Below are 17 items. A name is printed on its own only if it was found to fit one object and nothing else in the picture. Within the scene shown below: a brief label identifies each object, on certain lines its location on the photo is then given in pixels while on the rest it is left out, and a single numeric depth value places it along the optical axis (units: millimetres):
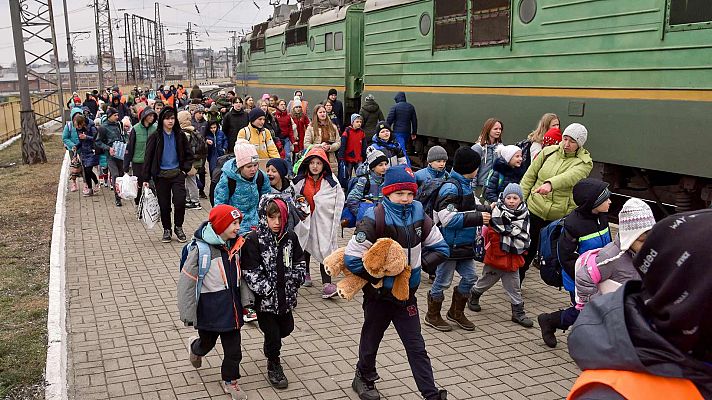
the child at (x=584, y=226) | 5078
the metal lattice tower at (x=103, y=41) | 42281
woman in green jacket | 6418
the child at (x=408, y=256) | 4441
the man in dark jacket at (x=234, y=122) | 11797
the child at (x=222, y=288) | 4617
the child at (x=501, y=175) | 7004
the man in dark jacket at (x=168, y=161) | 8930
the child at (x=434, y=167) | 6066
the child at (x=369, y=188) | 6711
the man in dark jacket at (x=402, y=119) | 12539
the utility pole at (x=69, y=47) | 33688
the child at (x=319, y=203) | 6770
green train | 7680
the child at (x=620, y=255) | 3961
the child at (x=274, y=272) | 4805
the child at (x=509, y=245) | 5953
